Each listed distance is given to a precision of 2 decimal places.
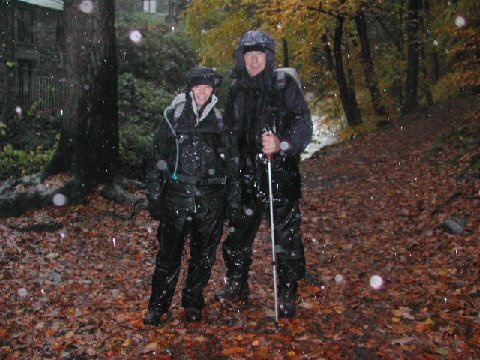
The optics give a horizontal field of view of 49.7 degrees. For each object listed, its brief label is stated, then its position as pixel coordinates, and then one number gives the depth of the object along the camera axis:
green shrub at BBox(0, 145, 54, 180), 15.97
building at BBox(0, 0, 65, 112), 20.50
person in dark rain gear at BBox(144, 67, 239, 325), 4.97
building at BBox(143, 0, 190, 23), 34.12
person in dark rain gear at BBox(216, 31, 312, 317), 5.21
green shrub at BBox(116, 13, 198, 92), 23.20
